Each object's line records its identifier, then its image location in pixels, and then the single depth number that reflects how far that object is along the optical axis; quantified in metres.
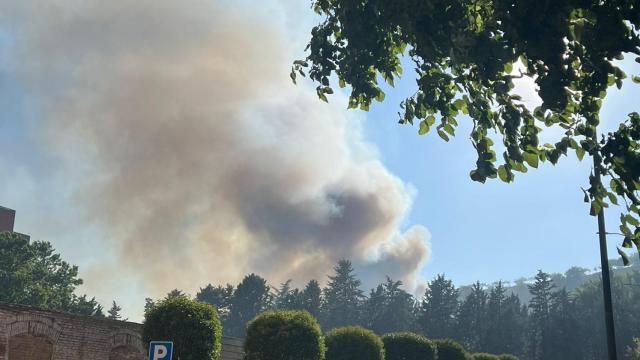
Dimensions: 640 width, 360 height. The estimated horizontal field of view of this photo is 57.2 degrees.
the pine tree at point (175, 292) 109.14
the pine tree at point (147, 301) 134.94
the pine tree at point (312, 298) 101.62
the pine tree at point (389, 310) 97.69
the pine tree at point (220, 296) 115.75
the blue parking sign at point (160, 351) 11.04
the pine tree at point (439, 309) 91.51
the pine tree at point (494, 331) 86.25
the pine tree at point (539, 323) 86.75
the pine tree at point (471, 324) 89.38
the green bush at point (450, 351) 32.59
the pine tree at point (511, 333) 86.75
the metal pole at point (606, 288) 17.69
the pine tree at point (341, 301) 103.56
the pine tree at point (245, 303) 111.79
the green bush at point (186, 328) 19.56
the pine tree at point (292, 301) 101.81
